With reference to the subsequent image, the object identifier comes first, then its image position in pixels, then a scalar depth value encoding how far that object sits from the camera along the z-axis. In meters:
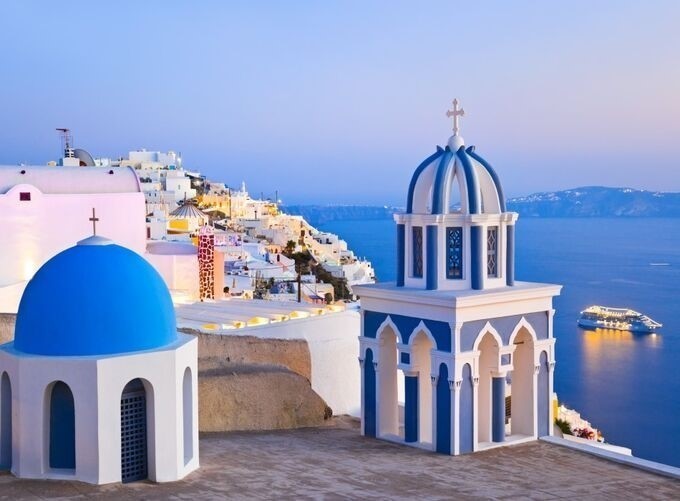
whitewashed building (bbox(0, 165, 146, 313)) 20.70
